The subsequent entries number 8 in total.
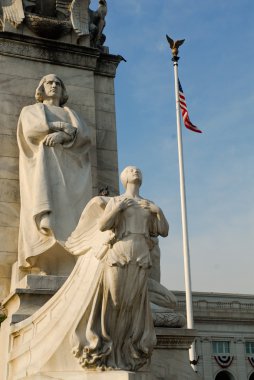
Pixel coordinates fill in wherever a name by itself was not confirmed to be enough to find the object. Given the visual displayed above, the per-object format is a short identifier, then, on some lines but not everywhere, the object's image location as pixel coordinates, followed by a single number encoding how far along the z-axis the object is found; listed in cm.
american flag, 2280
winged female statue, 753
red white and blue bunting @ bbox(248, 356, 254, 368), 4862
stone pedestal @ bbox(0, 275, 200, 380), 926
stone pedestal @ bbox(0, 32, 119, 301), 1164
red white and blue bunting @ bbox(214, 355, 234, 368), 4719
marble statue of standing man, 1041
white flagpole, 2130
